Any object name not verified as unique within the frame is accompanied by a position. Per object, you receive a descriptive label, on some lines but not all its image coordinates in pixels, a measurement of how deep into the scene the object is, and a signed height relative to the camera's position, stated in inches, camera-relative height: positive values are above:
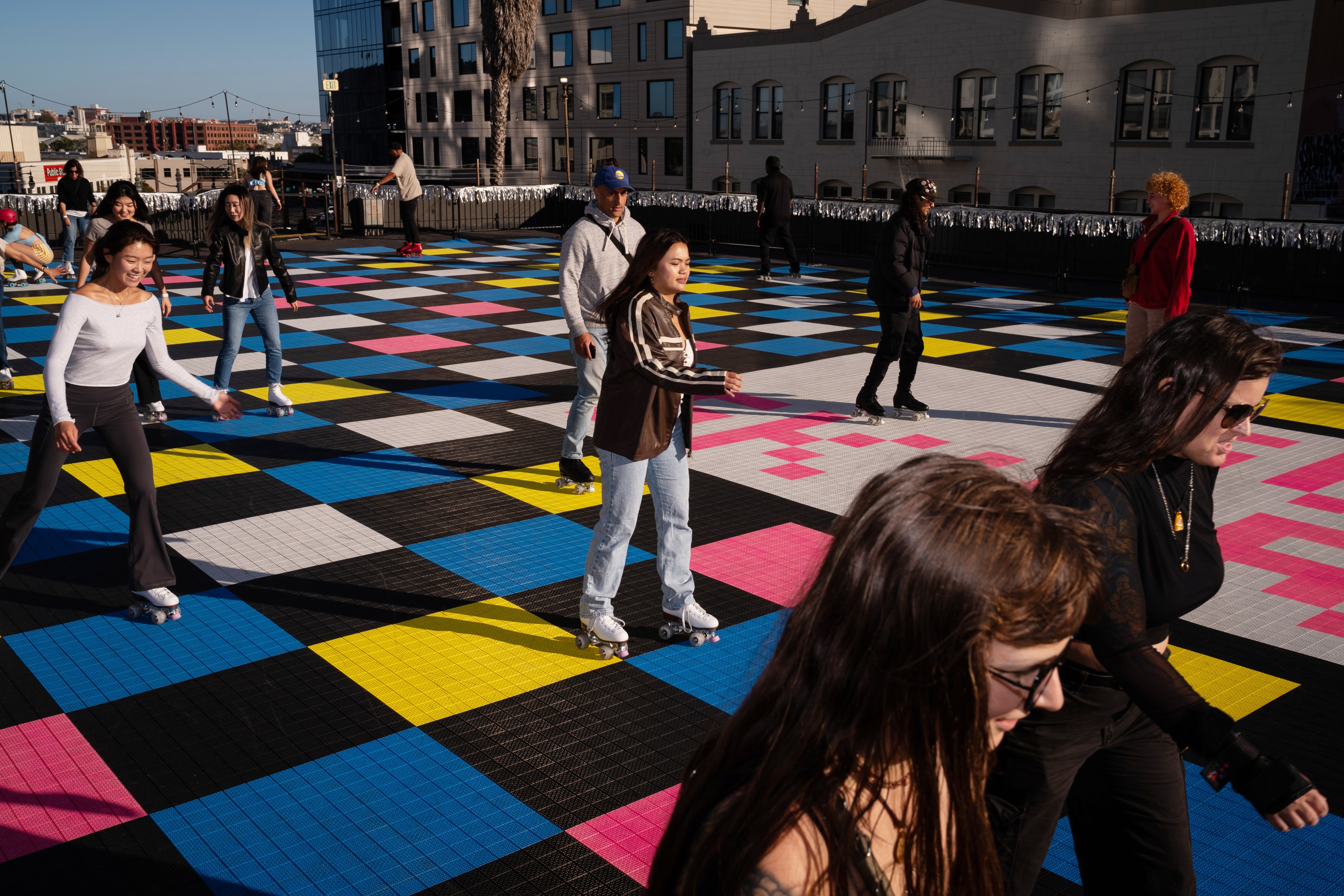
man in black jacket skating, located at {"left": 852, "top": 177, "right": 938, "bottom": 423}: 368.5 -28.5
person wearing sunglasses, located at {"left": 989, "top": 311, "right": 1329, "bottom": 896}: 98.2 -38.4
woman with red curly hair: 345.4 -19.1
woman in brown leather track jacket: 194.1 -39.0
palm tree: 1800.0 +258.6
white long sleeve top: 209.3 -29.0
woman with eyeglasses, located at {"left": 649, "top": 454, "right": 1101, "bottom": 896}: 52.8 -25.7
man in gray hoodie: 292.8 -14.5
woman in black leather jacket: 379.6 -24.9
